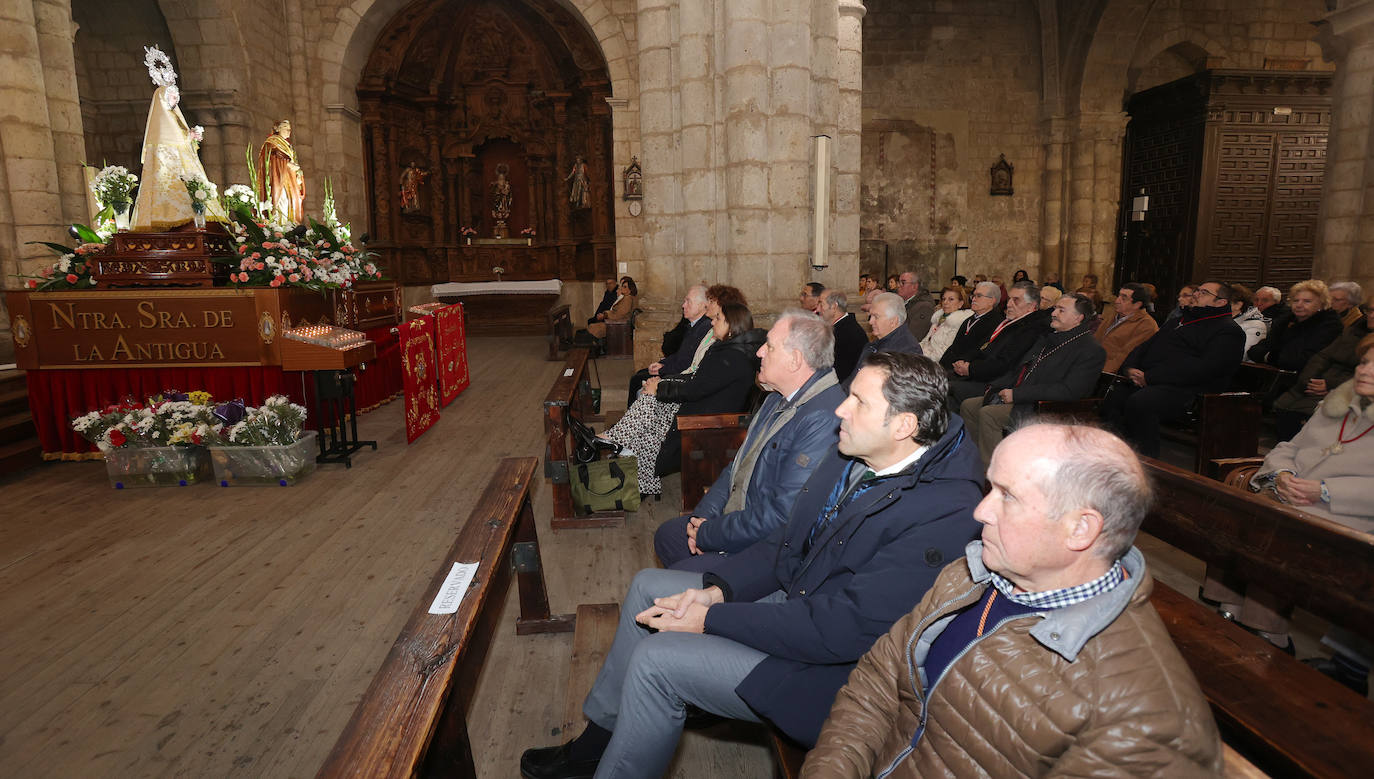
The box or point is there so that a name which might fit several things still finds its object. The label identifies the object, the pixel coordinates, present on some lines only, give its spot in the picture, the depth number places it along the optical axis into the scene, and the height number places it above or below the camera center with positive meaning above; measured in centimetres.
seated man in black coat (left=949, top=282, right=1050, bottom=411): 492 -48
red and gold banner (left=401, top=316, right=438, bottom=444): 577 -85
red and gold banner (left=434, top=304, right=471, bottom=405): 712 -84
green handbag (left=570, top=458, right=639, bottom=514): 405 -118
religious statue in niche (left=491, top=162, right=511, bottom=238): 1444 +140
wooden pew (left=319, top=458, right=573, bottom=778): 130 -83
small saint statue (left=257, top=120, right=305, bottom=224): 708 +96
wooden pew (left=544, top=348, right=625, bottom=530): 402 -105
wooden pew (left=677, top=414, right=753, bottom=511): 363 -89
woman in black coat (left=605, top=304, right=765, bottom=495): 398 -63
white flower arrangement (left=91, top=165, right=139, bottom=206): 596 +74
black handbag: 415 -96
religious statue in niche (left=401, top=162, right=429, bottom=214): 1339 +150
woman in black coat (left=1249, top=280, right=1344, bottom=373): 504 -48
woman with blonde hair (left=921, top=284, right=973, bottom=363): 596 -50
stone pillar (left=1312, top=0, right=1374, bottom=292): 620 +90
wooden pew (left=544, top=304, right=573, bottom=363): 1025 -84
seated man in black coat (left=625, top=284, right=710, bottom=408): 512 -46
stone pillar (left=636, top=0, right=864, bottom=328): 576 +109
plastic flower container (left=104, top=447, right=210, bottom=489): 478 -123
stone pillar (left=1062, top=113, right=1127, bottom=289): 1309 +128
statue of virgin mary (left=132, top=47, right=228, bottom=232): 577 +85
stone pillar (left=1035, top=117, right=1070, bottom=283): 1330 +118
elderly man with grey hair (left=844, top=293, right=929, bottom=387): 431 -33
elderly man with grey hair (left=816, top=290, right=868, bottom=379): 527 -48
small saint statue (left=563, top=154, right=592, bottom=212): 1355 +149
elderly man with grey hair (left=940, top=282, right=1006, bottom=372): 525 -44
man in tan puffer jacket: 105 -61
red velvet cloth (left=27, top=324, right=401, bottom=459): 538 -82
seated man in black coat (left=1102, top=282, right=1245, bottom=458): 454 -67
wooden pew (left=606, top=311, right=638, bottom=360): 978 -91
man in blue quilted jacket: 238 -62
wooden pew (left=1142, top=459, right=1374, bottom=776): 146 -92
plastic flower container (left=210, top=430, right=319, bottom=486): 480 -125
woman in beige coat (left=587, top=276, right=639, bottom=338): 1005 -47
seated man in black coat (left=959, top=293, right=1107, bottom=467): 432 -62
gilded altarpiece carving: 1288 +239
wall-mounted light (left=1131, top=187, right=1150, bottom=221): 1284 +95
